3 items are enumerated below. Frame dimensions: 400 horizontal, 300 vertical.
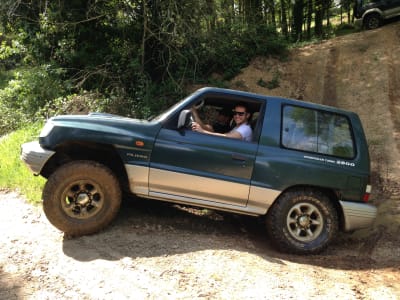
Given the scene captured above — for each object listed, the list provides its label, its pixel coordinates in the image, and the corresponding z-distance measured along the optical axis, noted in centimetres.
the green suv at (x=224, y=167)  460
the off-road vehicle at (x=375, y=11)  1688
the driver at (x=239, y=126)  492
